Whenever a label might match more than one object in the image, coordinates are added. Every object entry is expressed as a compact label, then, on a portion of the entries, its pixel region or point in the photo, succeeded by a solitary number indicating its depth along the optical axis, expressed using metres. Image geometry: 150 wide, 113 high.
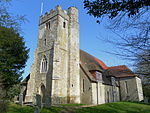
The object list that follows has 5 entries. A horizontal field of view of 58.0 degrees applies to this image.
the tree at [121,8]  4.06
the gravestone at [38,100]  13.64
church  19.83
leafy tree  18.94
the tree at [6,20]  7.36
